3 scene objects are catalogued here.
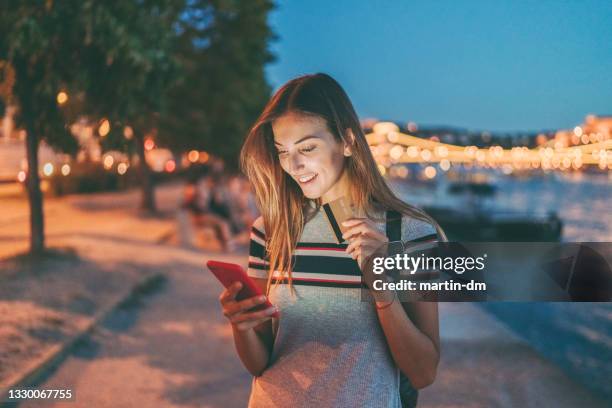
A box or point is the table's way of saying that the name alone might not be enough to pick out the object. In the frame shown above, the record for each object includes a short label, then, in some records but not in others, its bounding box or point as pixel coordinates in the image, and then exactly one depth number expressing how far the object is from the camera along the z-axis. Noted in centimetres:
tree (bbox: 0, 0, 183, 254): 772
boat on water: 2944
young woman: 165
